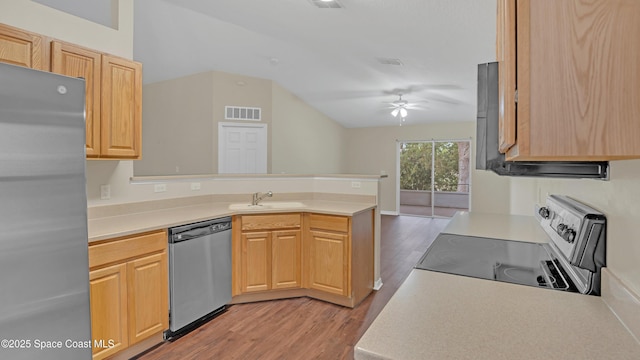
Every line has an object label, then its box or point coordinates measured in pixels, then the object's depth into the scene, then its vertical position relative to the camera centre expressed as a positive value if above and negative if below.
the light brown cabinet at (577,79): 0.54 +0.18
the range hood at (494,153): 0.98 +0.09
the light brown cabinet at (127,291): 1.86 -0.74
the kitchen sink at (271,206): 3.01 -0.28
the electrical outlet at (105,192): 2.50 -0.11
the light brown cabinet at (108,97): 2.11 +0.61
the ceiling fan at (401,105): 5.82 +1.47
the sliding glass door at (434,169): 7.95 +0.27
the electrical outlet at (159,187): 2.85 -0.09
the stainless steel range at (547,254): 0.93 -0.33
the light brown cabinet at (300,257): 2.84 -0.75
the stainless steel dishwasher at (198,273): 2.31 -0.77
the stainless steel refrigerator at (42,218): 1.31 -0.18
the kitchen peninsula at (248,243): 1.97 -0.53
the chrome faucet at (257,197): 3.29 -0.20
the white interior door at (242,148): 5.86 +0.59
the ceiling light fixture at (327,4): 2.81 +1.64
